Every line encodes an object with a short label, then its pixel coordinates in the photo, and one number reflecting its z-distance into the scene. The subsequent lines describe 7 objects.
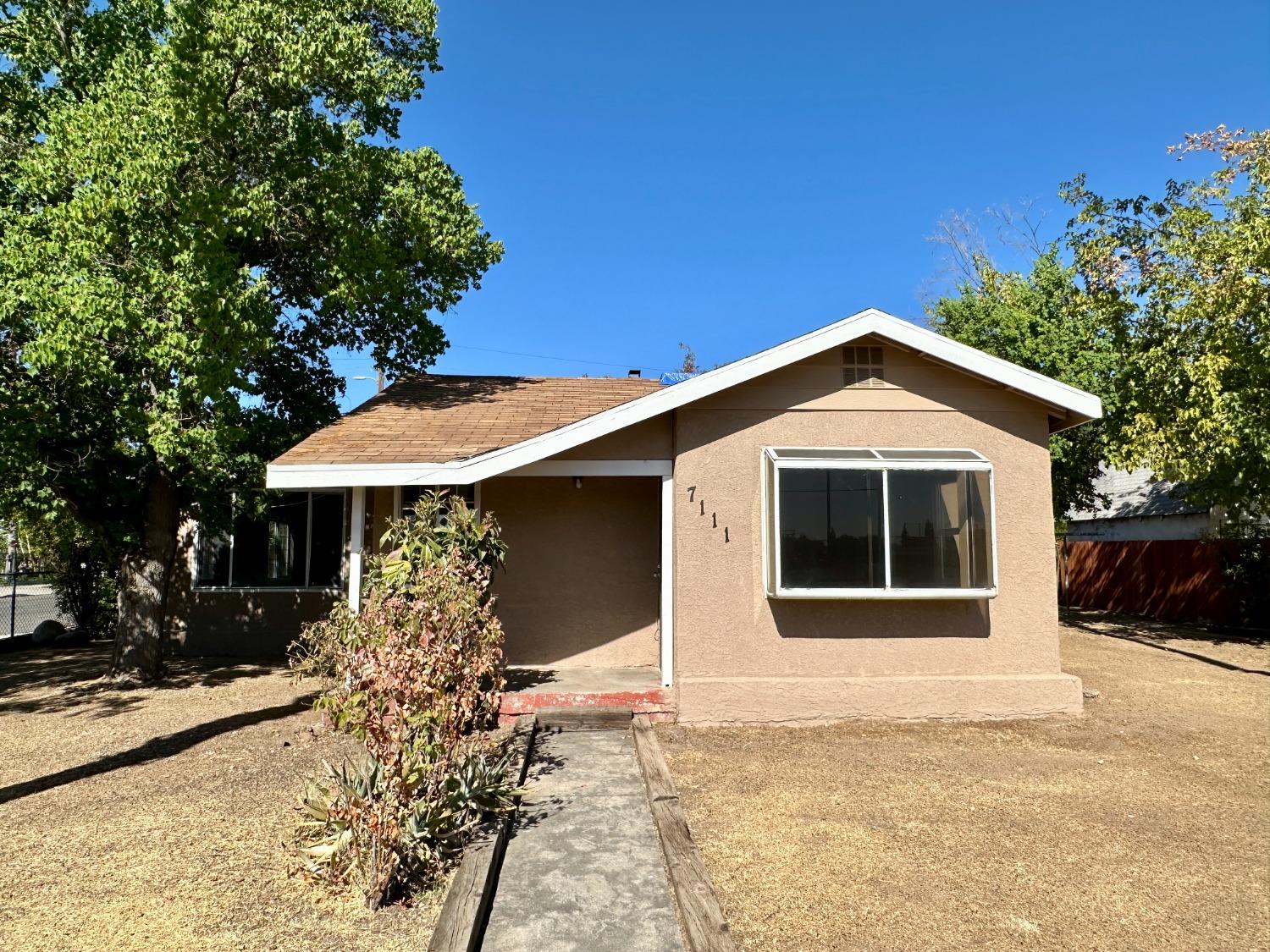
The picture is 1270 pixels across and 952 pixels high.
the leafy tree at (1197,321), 11.73
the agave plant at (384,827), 4.01
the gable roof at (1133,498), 20.97
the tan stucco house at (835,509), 7.52
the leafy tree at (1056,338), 16.73
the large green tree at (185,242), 8.14
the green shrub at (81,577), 14.15
